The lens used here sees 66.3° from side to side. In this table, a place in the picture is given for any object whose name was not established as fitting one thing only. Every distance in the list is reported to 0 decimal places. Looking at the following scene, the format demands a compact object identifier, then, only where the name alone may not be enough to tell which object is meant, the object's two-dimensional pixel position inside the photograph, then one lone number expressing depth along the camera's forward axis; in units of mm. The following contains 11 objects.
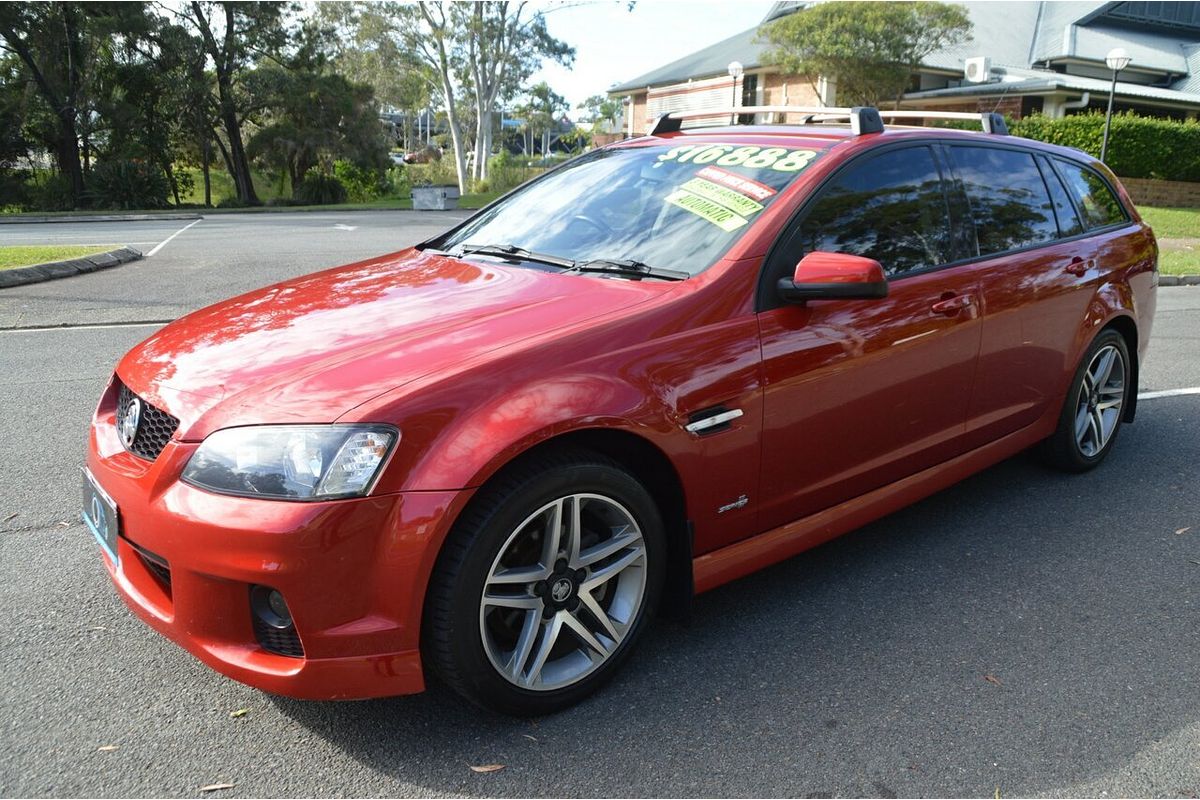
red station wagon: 2285
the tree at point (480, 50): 35188
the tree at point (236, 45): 32500
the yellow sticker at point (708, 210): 3115
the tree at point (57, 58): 29312
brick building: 28922
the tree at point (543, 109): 64875
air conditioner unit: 24391
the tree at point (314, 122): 32906
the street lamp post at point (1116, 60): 18984
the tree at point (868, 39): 28594
